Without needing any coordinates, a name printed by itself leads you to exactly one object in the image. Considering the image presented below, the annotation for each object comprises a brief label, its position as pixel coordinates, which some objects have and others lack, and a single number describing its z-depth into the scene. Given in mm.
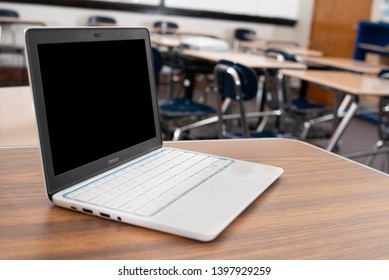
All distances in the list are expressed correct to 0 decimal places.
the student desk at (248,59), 3260
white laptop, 644
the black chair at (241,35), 7133
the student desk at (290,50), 5040
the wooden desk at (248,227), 561
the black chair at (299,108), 3088
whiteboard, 6961
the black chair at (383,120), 2717
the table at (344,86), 2521
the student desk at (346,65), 3959
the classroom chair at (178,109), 2928
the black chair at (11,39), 5227
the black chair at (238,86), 2388
